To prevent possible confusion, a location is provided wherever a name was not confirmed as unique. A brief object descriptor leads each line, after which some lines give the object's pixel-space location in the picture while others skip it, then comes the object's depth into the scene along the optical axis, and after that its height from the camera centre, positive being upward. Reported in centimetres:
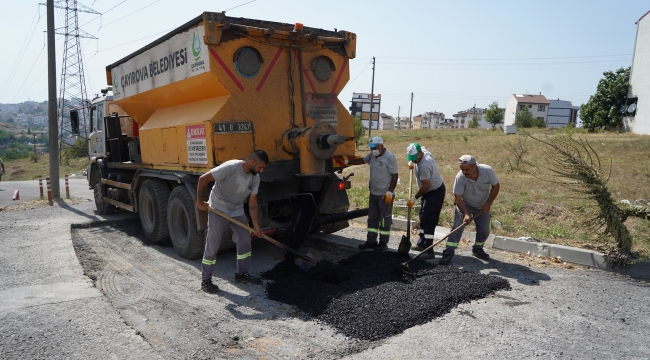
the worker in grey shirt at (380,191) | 584 -65
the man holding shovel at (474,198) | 529 -66
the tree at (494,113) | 5978 +476
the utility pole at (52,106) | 1155 +76
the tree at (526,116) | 4794 +380
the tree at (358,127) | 2609 +98
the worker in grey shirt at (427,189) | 562 -58
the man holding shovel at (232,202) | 445 -68
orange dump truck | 511 +29
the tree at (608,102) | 3136 +370
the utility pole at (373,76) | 4081 +660
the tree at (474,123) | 7044 +390
